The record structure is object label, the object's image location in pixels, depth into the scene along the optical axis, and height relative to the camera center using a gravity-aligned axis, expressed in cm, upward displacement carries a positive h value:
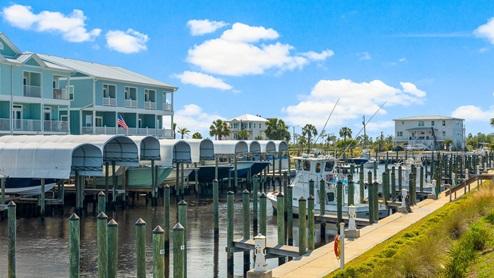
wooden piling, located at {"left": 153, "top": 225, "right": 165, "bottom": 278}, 1494 -251
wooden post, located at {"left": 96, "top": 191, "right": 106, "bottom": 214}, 2738 -212
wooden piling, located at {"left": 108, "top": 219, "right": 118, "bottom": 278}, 1555 -242
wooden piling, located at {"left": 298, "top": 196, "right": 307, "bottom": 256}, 2028 -261
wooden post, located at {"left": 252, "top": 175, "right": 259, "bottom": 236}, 3025 -342
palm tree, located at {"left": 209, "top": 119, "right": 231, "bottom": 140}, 10338 +390
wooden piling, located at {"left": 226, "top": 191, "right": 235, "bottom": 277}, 2188 -294
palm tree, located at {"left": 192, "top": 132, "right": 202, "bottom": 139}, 10581 +300
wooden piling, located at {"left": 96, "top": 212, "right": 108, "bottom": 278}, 1594 -243
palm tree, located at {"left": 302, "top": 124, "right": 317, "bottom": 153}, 13225 +463
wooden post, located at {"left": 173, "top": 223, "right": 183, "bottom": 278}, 1540 -251
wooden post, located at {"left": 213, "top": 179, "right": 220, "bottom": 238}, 2642 -297
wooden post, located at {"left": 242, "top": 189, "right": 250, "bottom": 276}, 2208 -272
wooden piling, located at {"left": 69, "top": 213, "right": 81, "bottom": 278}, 1612 -249
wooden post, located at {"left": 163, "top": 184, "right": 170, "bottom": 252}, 2405 -306
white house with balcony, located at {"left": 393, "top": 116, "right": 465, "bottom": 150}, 12581 +411
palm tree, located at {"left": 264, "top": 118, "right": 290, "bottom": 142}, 11231 +394
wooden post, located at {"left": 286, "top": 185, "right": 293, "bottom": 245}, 2612 -273
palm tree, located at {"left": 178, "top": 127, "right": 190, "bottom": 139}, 10812 +379
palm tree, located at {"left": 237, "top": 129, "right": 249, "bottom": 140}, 10800 +307
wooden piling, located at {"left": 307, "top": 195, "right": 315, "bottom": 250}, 2115 -249
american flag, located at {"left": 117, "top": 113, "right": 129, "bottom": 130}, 5197 +256
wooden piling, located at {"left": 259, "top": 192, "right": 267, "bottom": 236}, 2306 -225
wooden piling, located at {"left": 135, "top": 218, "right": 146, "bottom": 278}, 1564 -243
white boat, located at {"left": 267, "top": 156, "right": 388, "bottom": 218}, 3456 -150
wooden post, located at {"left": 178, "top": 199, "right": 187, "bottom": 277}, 2089 -203
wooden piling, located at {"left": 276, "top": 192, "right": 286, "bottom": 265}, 2181 -249
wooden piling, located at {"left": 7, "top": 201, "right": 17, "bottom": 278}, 1888 -289
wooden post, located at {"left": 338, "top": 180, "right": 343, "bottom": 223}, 2878 -254
